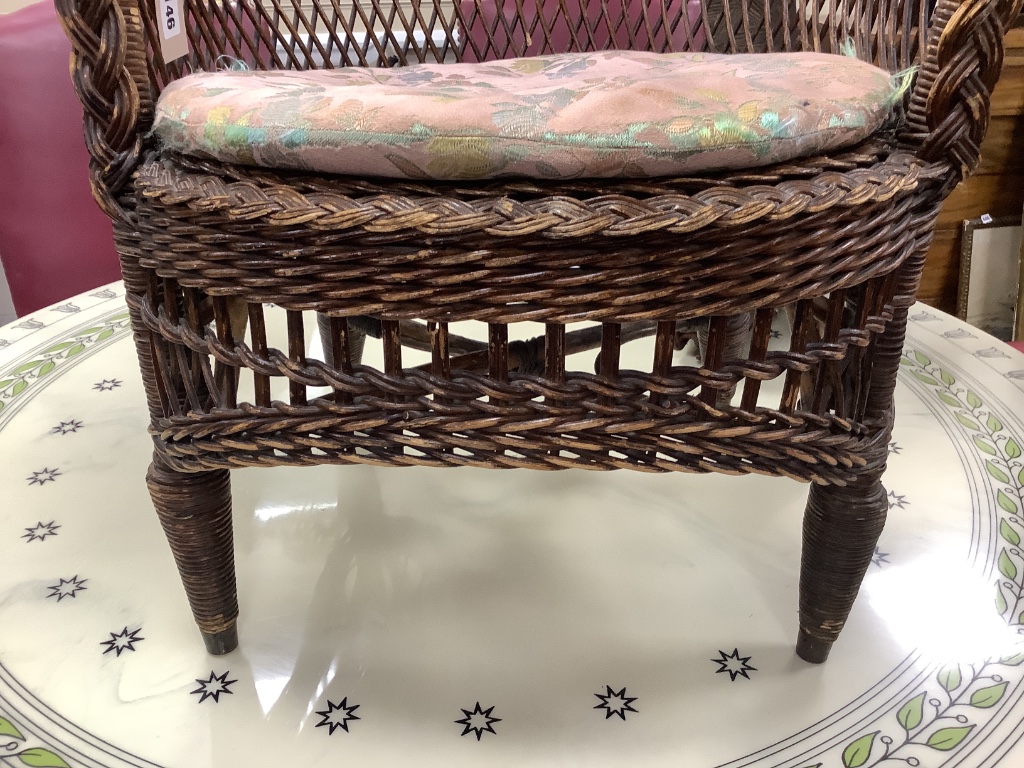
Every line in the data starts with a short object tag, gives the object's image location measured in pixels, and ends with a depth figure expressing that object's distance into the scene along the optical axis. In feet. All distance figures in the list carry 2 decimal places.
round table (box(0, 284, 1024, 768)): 2.06
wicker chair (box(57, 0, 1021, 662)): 1.54
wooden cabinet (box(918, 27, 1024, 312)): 4.30
